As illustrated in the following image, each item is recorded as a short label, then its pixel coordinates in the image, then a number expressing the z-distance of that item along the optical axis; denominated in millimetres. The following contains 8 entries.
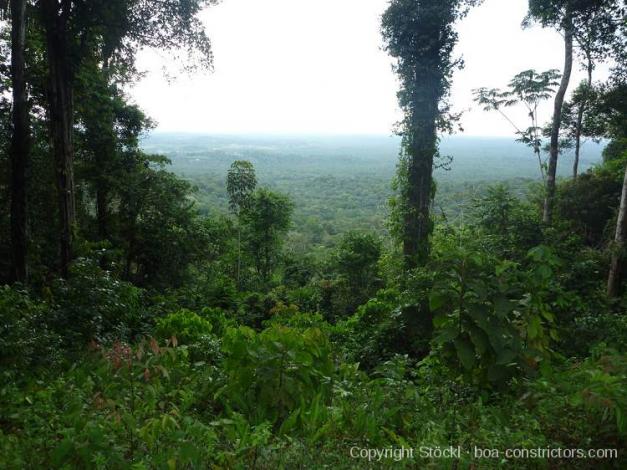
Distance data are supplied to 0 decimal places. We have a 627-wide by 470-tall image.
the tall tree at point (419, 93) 10742
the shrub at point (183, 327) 6326
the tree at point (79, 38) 8172
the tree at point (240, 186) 22078
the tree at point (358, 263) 13523
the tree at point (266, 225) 21734
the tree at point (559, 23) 9852
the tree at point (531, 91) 14023
